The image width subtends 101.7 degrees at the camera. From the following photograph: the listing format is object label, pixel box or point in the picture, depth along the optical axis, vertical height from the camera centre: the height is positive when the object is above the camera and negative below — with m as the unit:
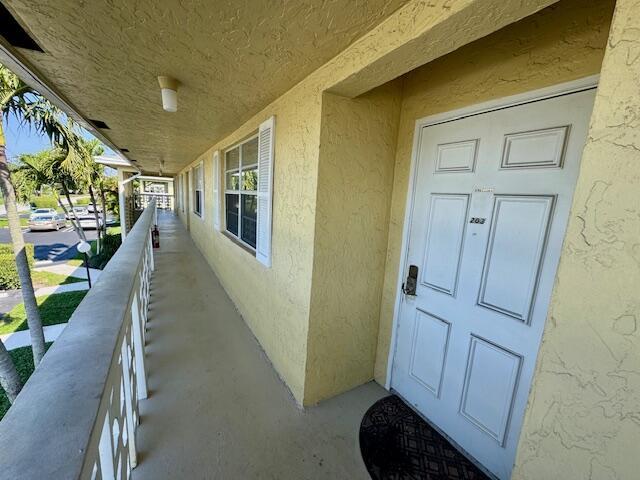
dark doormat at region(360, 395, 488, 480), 1.57 -1.57
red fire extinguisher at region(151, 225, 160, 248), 6.95 -1.34
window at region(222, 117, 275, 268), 2.41 +0.08
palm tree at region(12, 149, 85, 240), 8.21 +0.35
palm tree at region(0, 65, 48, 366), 3.53 -0.47
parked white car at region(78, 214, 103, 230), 21.73 -3.10
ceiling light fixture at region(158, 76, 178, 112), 1.78 +0.69
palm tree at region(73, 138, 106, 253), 7.71 +0.54
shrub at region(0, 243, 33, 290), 8.61 -3.05
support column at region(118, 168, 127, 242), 8.34 -0.44
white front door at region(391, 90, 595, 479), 1.29 -0.28
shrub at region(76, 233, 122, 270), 10.38 -2.66
